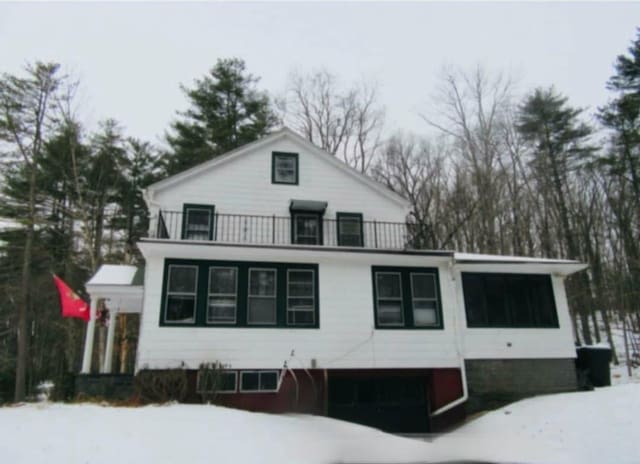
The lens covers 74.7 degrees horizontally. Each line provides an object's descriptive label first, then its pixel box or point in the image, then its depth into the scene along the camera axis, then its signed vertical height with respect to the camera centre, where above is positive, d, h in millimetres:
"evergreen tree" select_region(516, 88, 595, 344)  21016 +9326
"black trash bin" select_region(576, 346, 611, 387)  11492 -853
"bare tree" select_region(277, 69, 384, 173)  26281 +13092
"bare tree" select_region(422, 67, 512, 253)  21844 +9755
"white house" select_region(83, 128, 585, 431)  9930 +517
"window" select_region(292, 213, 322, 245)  12797 +3260
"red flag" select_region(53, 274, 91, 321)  11336 +947
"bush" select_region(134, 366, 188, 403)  9133 -978
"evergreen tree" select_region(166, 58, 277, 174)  23062 +12405
